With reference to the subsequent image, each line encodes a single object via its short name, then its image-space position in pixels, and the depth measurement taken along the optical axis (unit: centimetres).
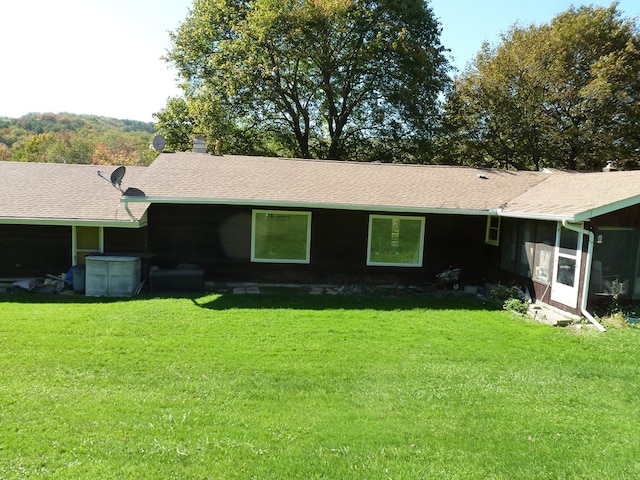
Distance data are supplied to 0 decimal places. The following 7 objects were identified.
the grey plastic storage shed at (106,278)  1013
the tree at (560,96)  2066
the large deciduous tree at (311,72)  2195
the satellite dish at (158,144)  1419
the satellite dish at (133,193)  1000
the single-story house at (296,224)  1045
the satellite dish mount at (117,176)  1134
